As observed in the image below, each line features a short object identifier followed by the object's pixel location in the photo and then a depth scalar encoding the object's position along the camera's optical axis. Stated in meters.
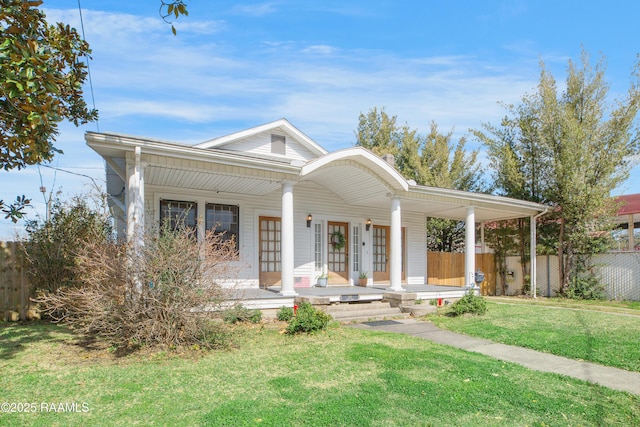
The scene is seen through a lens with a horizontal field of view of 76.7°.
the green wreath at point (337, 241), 12.76
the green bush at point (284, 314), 8.70
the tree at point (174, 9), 4.07
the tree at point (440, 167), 20.71
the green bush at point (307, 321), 7.28
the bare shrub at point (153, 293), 5.76
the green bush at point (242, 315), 7.56
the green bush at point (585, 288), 14.41
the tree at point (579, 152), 14.27
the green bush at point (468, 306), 9.73
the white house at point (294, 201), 8.13
